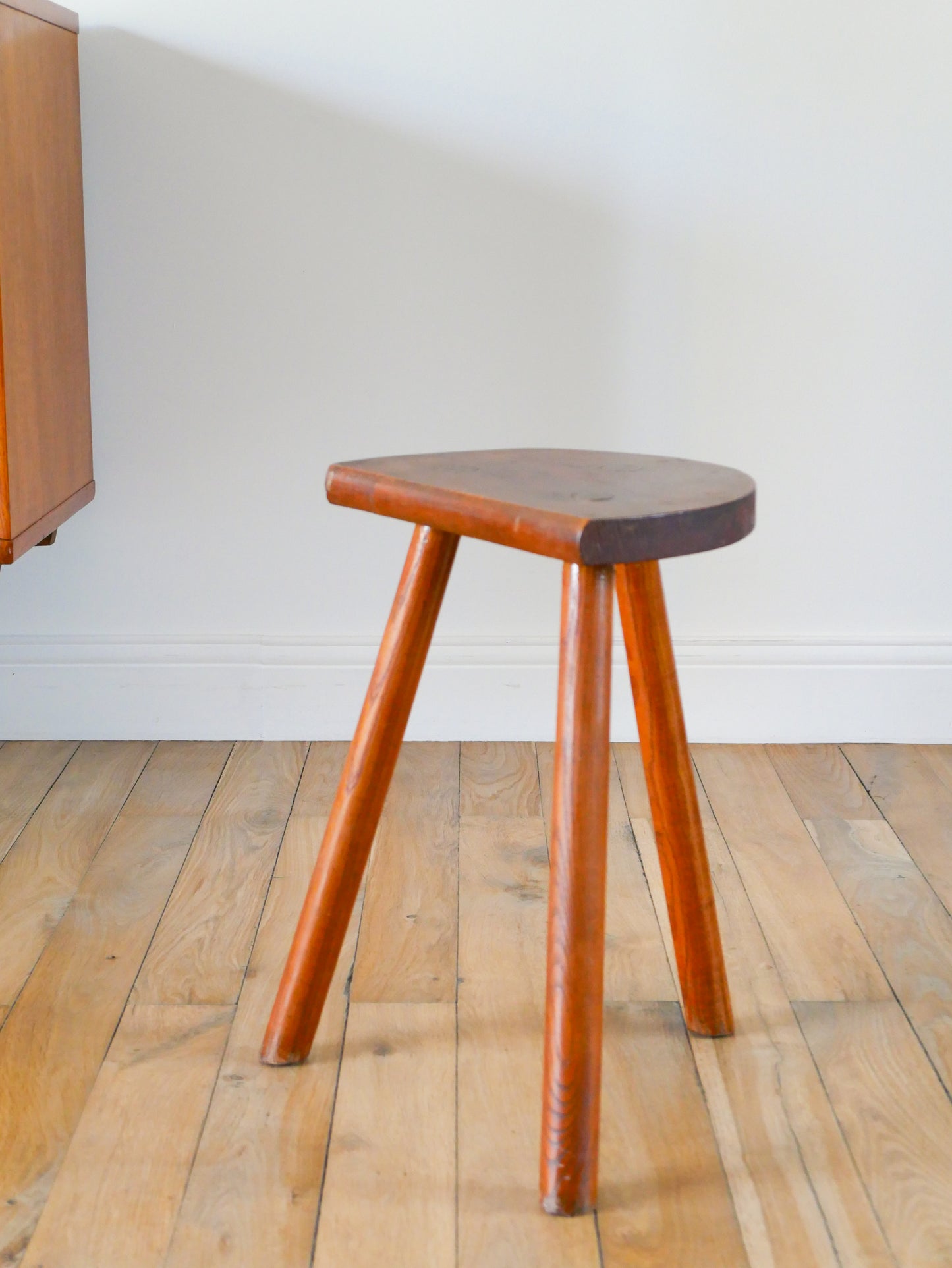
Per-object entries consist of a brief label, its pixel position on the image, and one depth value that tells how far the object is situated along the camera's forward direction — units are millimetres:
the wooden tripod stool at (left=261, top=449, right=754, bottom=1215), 801
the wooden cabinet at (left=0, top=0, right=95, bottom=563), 1236
